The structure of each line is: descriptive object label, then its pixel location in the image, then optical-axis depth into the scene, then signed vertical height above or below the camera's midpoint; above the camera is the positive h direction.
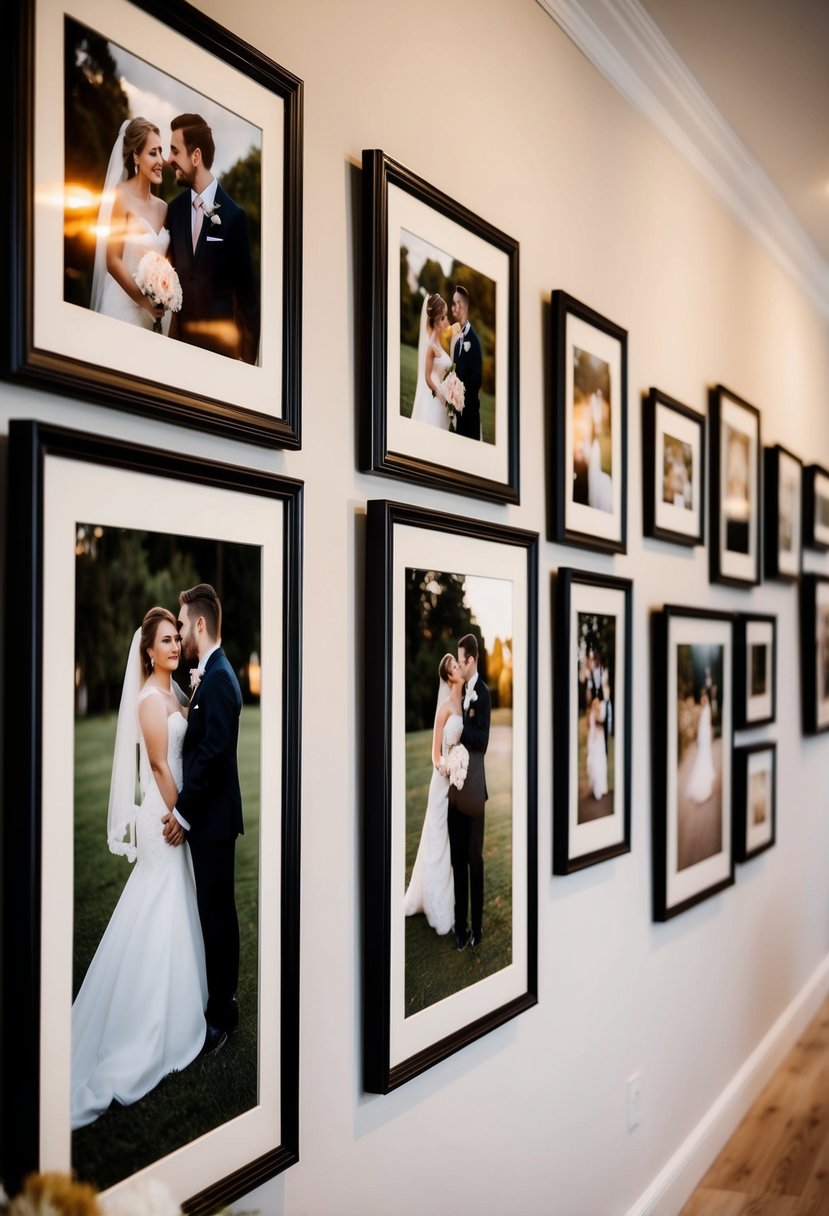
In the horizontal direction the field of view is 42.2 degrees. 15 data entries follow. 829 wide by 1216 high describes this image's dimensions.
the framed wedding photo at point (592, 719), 2.22 -0.18
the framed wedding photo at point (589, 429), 2.19 +0.45
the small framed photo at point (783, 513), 3.67 +0.43
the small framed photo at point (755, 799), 3.31 -0.53
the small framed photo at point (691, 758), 2.74 -0.33
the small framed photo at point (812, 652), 4.17 -0.07
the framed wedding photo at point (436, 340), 1.57 +0.48
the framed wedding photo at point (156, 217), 1.05 +0.46
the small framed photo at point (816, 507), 4.17 +0.51
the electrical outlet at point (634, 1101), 2.57 -1.12
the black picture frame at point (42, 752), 1.01 -0.11
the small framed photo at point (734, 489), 3.14 +0.45
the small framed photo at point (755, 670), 3.37 -0.11
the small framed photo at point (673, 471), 2.69 +0.43
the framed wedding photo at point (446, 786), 1.56 -0.24
